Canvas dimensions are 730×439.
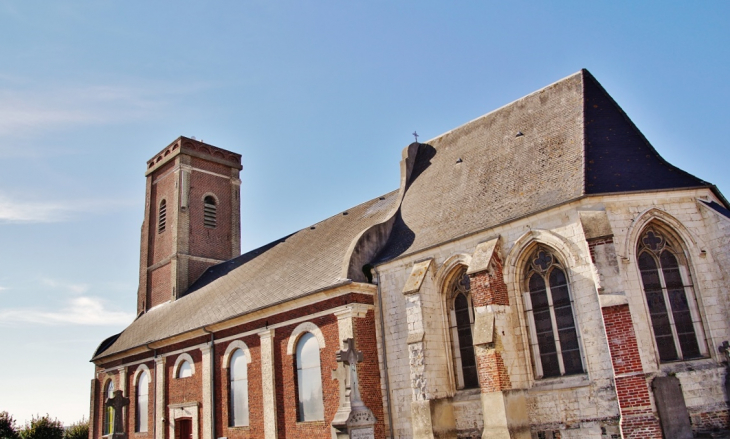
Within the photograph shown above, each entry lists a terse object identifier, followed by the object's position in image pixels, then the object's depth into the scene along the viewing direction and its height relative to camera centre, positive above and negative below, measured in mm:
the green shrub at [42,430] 31422 +732
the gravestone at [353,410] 11484 +44
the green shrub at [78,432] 32844 +460
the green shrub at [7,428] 32000 +1002
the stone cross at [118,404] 17812 +932
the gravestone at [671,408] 10773 -443
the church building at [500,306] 11805 +2255
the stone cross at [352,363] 11834 +975
